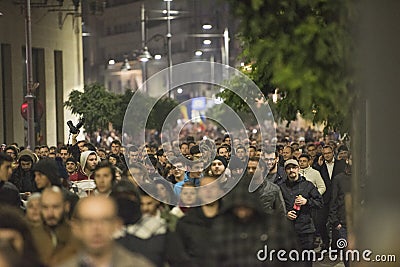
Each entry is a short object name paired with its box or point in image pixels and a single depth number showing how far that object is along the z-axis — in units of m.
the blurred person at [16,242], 9.30
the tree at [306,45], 11.21
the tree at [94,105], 44.25
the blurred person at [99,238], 9.02
